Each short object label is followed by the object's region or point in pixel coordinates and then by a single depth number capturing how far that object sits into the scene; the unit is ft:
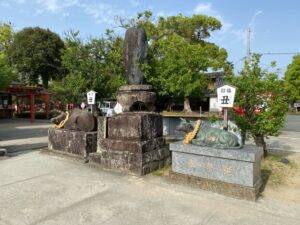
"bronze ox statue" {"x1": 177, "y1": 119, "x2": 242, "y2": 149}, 14.31
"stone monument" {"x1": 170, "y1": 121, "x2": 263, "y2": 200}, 13.33
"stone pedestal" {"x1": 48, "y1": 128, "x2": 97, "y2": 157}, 21.83
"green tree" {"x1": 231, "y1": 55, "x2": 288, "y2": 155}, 20.40
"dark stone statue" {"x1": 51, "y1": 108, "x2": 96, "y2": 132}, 22.62
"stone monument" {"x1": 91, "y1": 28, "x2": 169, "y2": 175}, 17.84
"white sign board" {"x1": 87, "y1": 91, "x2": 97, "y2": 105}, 26.81
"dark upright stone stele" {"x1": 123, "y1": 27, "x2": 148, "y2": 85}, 20.83
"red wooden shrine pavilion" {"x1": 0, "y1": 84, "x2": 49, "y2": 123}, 65.51
